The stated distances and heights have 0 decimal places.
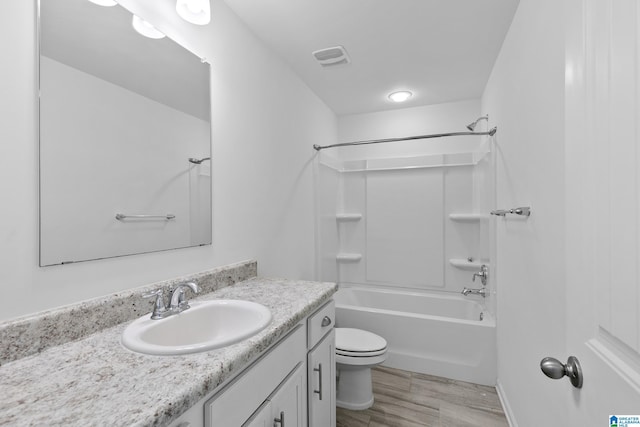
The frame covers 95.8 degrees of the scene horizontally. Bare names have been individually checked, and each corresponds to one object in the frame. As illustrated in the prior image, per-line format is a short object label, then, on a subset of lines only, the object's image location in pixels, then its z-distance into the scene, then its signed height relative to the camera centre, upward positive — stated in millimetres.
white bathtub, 2156 -976
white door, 465 +14
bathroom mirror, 893 +288
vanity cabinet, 738 -569
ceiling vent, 2012 +1153
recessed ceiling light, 2783 +1182
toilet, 1876 -1038
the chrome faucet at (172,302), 1038 -324
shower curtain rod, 2156 +665
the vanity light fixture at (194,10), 1240 +893
